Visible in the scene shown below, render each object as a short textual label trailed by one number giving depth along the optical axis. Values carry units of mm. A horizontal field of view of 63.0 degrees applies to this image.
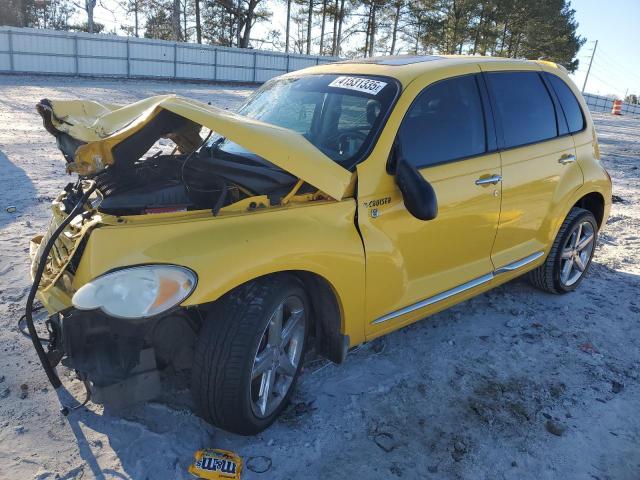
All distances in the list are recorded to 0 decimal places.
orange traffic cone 33250
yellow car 2377
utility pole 65750
